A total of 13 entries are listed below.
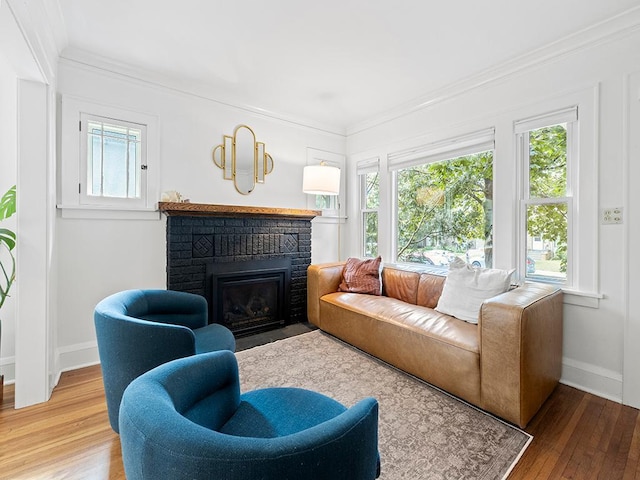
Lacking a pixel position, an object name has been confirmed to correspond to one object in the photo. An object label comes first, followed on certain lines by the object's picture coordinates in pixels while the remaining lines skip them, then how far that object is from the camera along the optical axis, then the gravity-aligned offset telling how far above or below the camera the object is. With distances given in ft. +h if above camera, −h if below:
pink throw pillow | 10.57 -1.34
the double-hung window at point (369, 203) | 12.91 +1.60
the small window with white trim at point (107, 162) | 7.93 +2.16
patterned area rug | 4.80 -3.48
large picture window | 9.43 +1.38
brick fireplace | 9.21 -0.72
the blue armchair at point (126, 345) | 4.53 -1.64
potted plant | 6.88 -0.25
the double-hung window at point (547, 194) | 7.52 +1.22
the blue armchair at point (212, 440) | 1.93 -1.47
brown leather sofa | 5.54 -2.26
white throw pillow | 7.46 -1.23
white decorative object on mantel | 9.09 +1.26
